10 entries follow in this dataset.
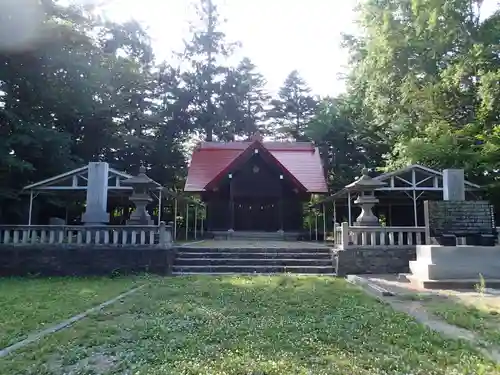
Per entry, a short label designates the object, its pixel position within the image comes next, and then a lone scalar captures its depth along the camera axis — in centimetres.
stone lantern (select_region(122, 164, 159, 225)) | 1259
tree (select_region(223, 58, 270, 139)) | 3250
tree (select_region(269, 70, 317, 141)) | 3525
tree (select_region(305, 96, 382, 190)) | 2550
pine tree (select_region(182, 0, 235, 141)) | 3125
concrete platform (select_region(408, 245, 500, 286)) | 880
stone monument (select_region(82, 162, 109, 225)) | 1270
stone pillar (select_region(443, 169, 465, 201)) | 1280
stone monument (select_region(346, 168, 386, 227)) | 1275
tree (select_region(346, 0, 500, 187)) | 1541
